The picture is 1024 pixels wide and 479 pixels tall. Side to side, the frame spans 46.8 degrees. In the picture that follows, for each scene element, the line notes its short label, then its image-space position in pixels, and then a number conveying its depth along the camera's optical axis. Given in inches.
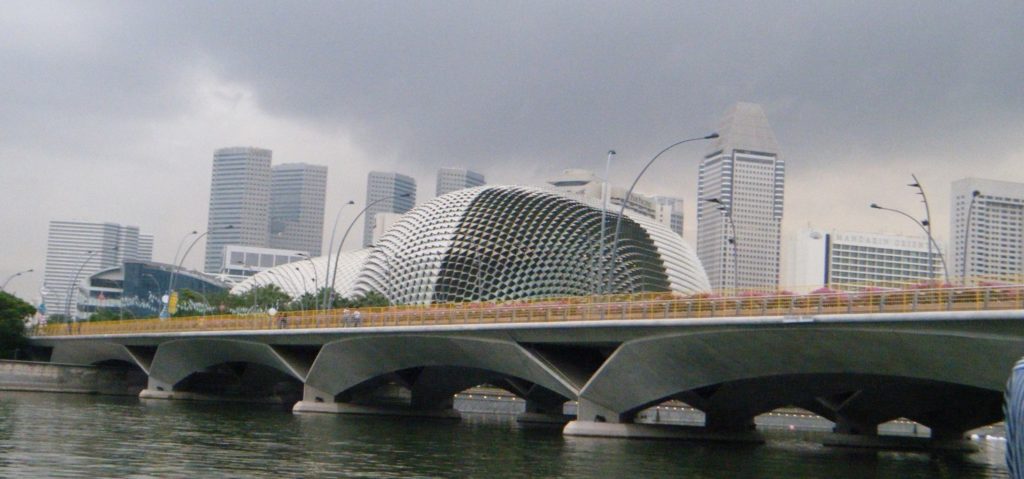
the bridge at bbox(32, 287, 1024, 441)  1411.2
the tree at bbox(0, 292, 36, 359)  3986.2
